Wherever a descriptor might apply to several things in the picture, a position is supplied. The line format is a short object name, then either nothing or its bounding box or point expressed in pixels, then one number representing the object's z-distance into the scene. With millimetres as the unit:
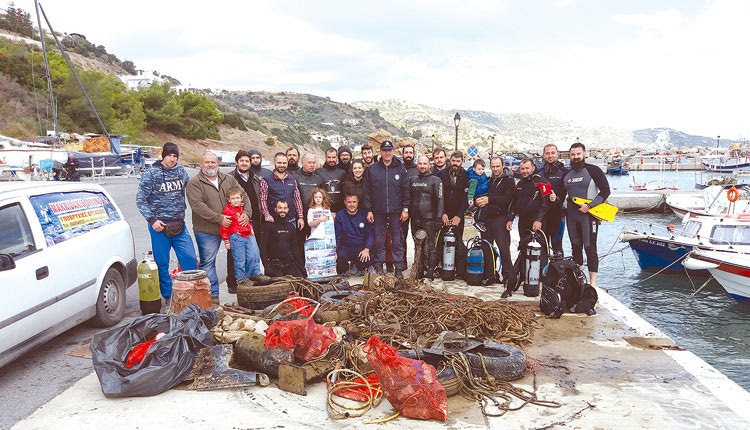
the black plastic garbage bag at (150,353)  4281
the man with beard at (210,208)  6996
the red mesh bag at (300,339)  4812
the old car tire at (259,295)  6617
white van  4645
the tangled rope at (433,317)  5617
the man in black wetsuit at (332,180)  8844
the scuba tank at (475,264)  8523
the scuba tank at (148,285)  6363
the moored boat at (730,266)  12938
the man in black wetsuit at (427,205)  8484
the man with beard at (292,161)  8508
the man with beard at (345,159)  9359
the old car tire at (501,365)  4758
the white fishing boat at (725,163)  74875
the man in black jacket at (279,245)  7844
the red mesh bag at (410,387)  4004
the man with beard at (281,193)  7969
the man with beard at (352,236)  8625
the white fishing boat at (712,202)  17891
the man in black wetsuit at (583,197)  7672
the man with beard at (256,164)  8258
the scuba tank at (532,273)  7762
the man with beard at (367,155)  9416
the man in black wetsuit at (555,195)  8031
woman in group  8719
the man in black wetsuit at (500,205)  8141
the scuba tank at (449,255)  8553
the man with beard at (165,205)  6676
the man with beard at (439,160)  9086
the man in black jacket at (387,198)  8406
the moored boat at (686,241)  13727
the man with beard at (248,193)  7965
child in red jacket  7195
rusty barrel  5965
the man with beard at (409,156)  9664
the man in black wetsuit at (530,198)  7961
